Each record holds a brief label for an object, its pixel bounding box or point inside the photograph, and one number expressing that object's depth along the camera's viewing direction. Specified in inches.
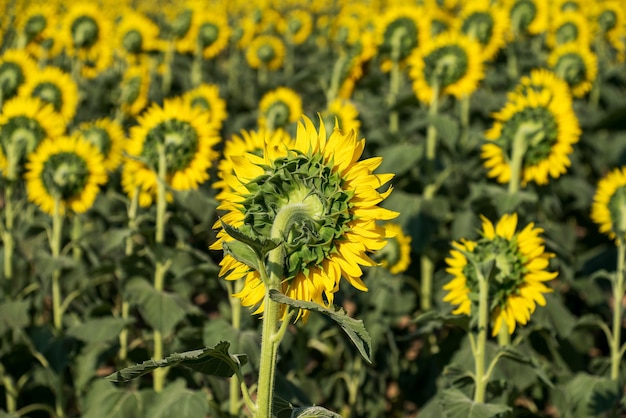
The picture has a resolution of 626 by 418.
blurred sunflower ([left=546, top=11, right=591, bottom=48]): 229.1
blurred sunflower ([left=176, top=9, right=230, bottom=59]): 259.0
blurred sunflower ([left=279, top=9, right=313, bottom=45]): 350.0
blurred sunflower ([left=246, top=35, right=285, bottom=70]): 300.7
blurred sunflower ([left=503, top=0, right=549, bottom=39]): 233.6
